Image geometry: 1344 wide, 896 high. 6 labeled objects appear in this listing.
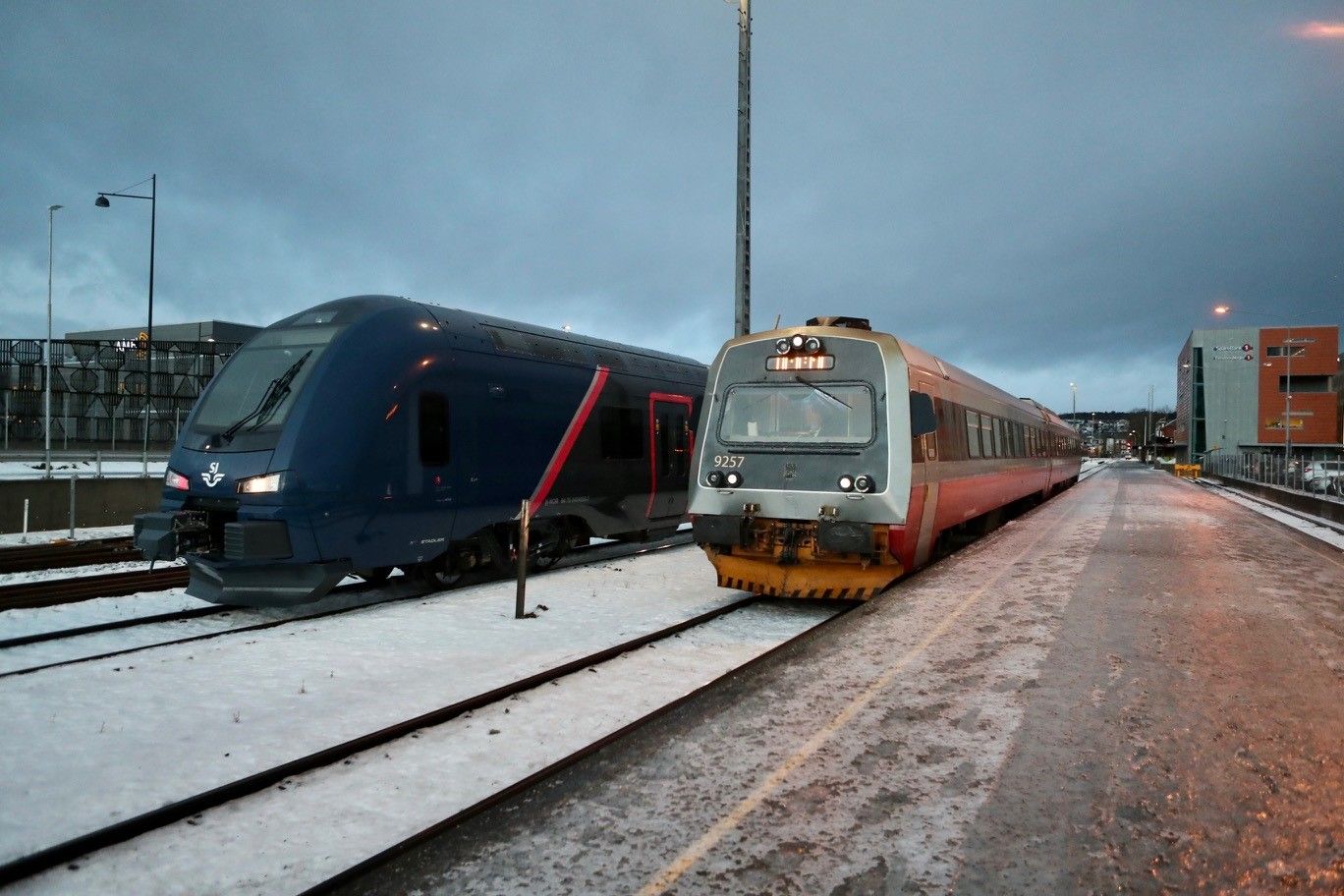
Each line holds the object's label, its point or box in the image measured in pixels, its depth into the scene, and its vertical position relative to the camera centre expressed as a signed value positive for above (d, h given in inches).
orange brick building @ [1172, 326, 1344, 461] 3129.9 +265.1
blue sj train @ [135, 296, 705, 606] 306.7 -2.9
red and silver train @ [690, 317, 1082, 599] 321.1 -4.1
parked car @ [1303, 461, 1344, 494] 851.7 -16.9
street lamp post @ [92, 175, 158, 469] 999.0 +293.0
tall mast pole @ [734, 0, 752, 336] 534.9 +175.4
